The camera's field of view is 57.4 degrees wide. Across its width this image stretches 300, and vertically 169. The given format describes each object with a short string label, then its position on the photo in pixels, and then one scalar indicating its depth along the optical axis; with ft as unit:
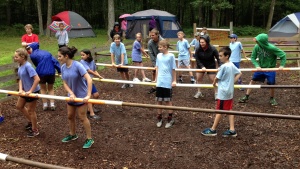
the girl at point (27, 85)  14.89
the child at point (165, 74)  15.93
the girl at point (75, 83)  13.01
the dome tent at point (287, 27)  54.77
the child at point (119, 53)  24.48
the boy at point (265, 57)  19.22
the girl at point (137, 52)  26.20
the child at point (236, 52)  25.50
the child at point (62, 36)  32.53
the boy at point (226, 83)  14.61
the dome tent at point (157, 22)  70.28
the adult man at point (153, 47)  20.75
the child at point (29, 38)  25.70
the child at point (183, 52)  26.53
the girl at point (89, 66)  18.37
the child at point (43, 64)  19.39
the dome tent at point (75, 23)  75.56
